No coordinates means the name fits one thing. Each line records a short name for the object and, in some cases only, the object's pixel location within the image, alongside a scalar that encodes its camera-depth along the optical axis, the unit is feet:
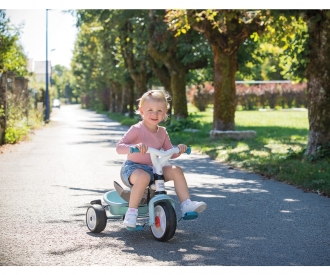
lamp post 115.53
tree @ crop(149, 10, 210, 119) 85.81
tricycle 18.63
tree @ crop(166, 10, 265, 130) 61.31
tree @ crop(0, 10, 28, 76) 44.89
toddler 19.24
